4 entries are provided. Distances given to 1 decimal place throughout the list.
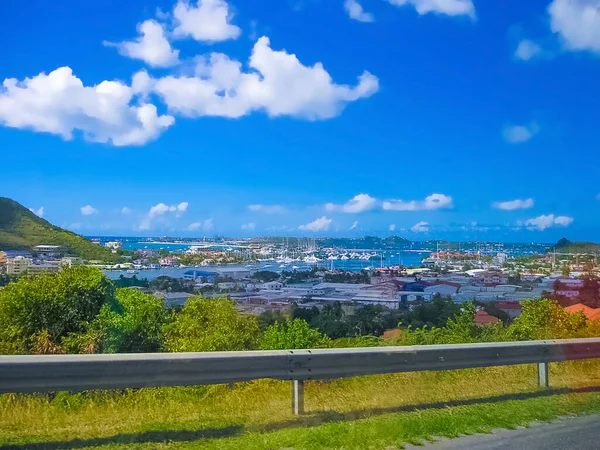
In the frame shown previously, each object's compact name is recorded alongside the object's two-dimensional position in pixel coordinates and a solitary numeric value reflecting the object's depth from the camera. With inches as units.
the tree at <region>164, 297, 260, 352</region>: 604.7
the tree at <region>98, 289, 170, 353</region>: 553.3
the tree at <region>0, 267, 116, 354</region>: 534.3
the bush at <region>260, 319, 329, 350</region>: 579.2
